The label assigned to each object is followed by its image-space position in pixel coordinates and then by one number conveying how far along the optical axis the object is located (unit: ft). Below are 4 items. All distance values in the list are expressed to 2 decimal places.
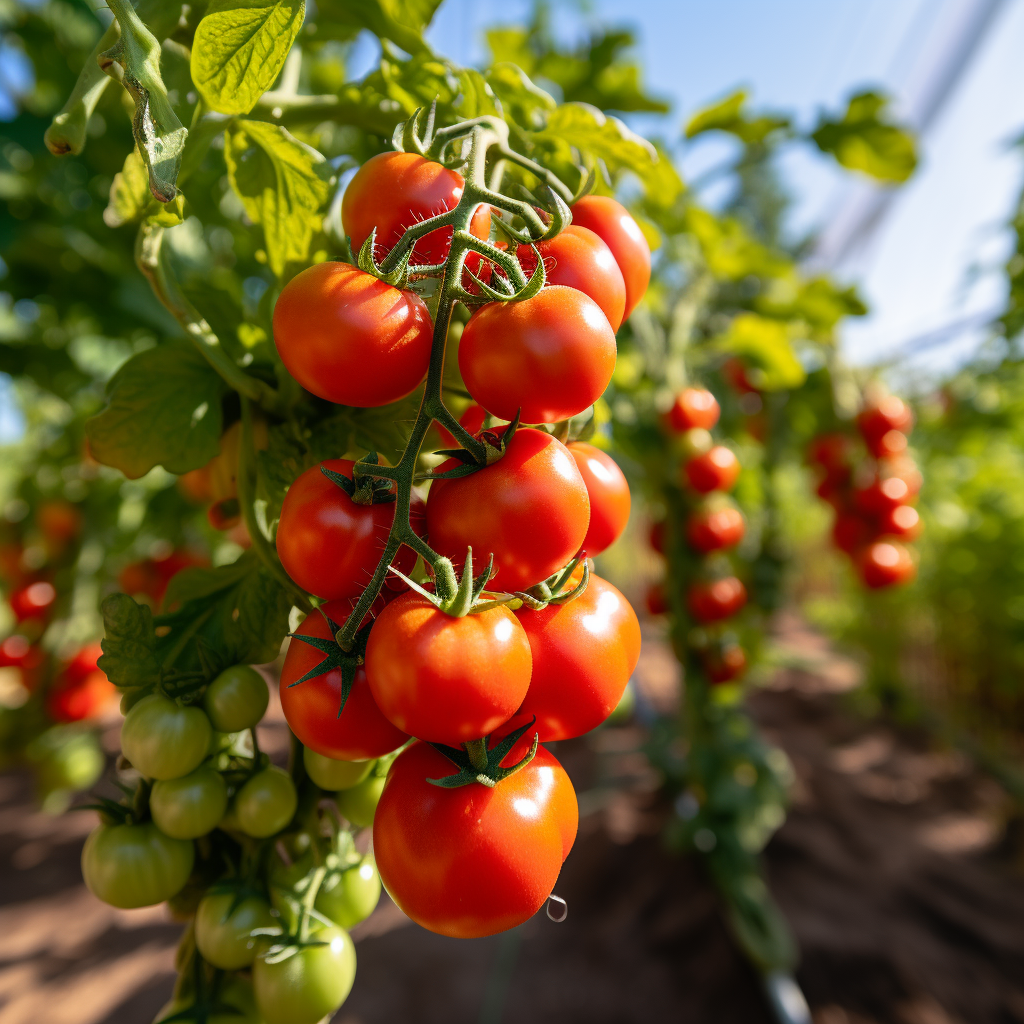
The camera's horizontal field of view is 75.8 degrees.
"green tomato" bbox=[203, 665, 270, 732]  1.24
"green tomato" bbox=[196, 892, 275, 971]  1.22
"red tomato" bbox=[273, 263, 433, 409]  1.01
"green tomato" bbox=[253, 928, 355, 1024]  1.19
